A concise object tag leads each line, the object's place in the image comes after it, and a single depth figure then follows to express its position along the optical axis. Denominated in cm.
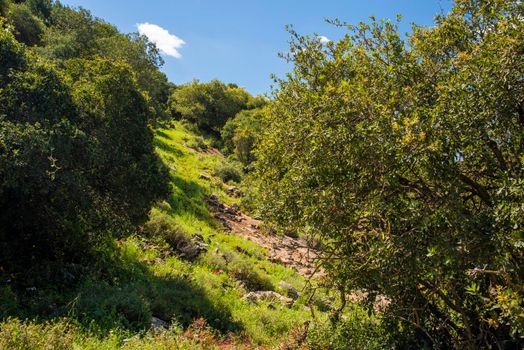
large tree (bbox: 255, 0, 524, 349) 538
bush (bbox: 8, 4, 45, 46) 3975
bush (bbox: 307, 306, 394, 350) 839
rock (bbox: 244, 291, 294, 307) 1357
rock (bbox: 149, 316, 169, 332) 920
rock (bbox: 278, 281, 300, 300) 1557
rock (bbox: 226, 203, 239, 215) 2447
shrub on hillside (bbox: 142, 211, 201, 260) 1559
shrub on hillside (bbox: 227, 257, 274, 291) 1544
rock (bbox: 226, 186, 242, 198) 2830
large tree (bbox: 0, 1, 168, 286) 937
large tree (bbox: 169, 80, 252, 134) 5588
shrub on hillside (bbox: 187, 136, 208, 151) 3966
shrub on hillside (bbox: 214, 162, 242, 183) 3191
